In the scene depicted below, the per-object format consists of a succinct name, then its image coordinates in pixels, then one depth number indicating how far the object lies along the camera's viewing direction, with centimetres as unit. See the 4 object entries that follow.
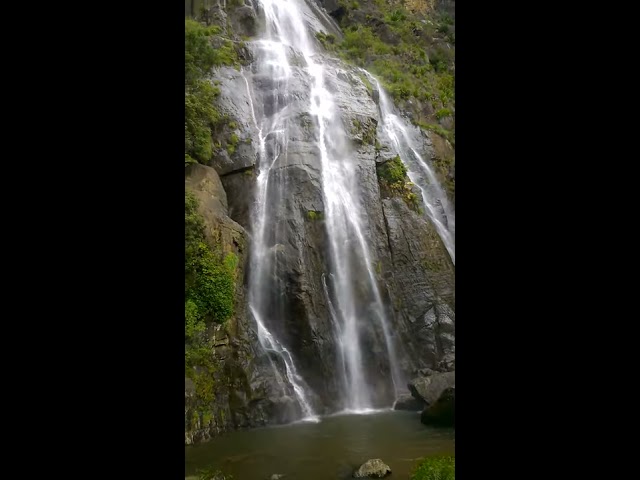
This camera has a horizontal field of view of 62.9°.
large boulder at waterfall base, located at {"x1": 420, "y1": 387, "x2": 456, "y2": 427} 974
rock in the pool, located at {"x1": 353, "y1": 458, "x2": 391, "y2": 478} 736
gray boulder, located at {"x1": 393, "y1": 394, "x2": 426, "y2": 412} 1112
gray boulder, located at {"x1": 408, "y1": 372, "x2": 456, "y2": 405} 1045
